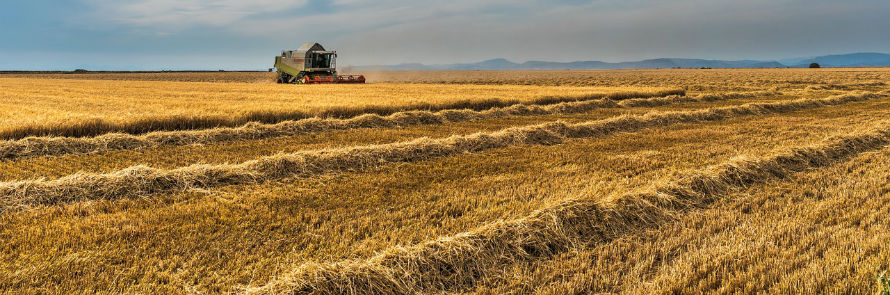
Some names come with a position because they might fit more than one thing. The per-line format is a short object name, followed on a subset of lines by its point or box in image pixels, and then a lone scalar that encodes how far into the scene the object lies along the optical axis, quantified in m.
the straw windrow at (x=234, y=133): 8.87
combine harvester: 36.41
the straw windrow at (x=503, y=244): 3.60
